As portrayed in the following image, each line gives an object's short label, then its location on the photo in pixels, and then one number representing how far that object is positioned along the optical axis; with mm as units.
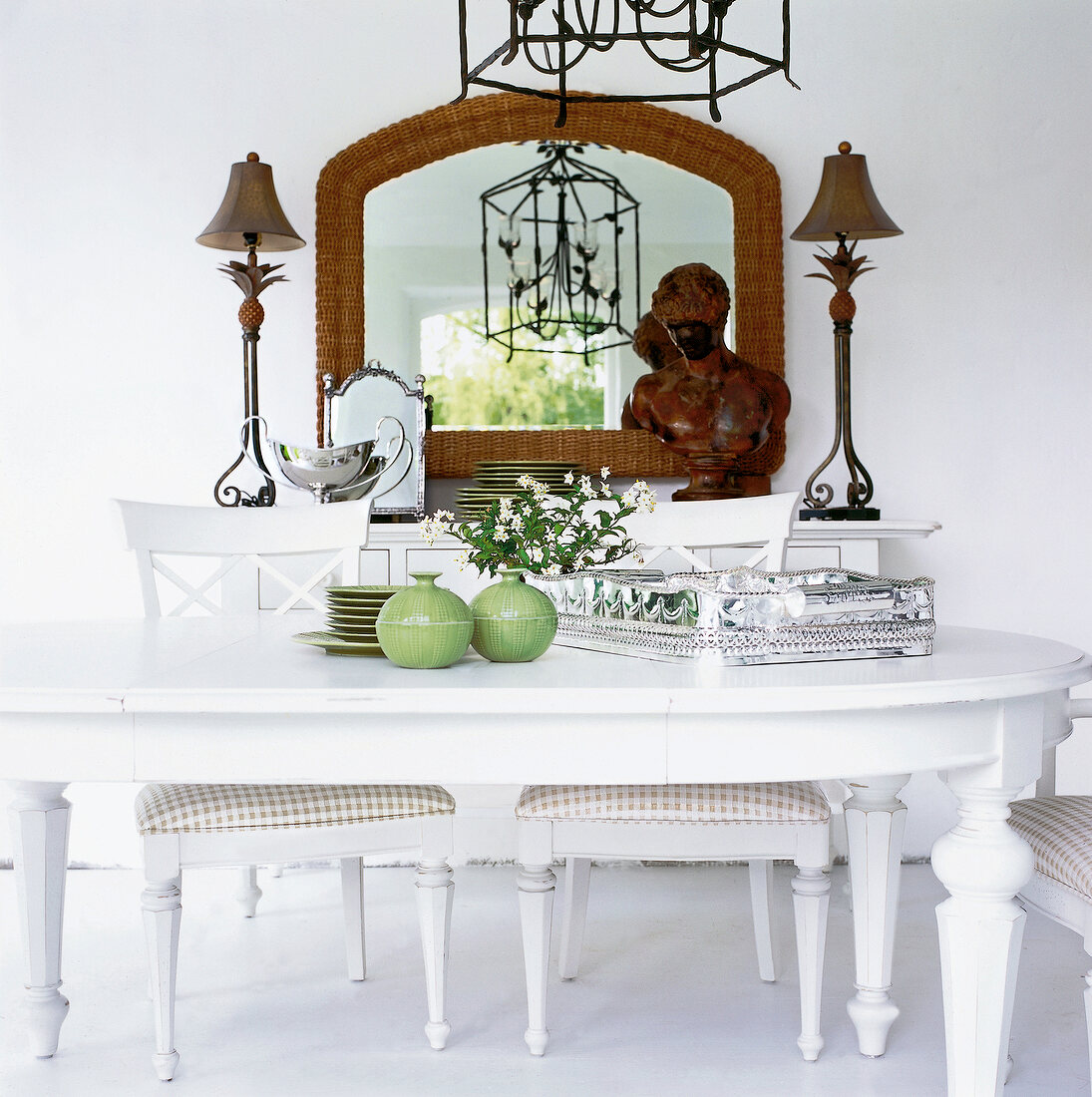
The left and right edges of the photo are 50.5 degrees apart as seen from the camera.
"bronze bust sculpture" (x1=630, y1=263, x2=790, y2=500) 2857
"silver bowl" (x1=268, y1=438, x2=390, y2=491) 2756
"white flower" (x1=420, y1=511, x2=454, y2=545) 1618
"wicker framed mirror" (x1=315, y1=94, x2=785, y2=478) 3086
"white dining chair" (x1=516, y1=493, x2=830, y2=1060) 1764
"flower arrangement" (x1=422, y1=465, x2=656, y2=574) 1576
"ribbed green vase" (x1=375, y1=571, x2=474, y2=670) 1345
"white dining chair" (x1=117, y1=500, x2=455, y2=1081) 1730
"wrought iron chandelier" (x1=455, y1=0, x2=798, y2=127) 1489
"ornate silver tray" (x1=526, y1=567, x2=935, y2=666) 1373
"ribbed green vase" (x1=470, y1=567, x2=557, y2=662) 1401
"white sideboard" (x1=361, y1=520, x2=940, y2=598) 2773
